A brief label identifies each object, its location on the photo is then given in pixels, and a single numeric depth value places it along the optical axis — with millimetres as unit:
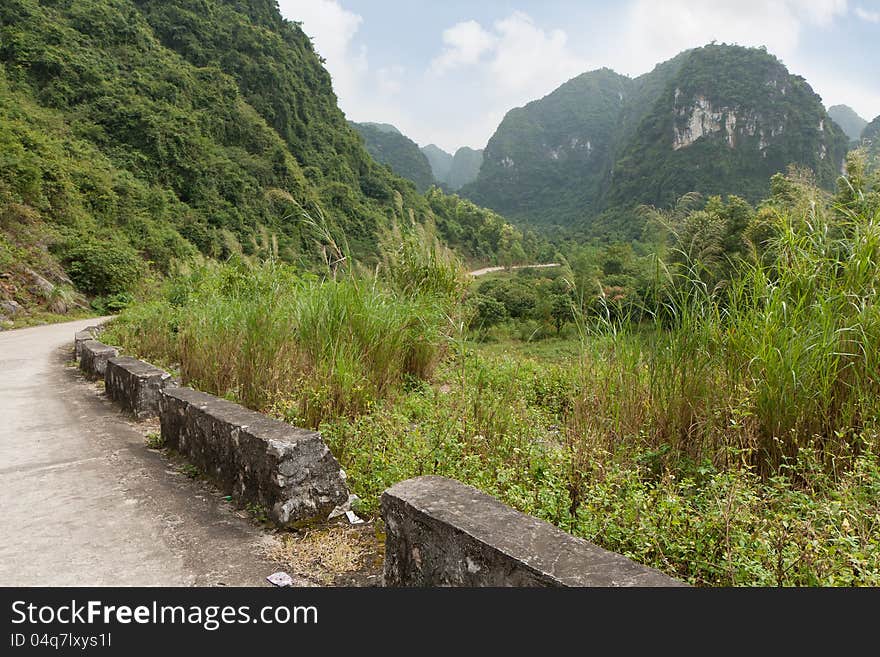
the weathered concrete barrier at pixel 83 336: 8117
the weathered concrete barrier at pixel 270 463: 2531
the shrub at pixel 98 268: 19031
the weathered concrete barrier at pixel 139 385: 4719
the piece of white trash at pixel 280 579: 2098
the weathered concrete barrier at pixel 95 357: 6619
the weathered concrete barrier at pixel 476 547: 1485
